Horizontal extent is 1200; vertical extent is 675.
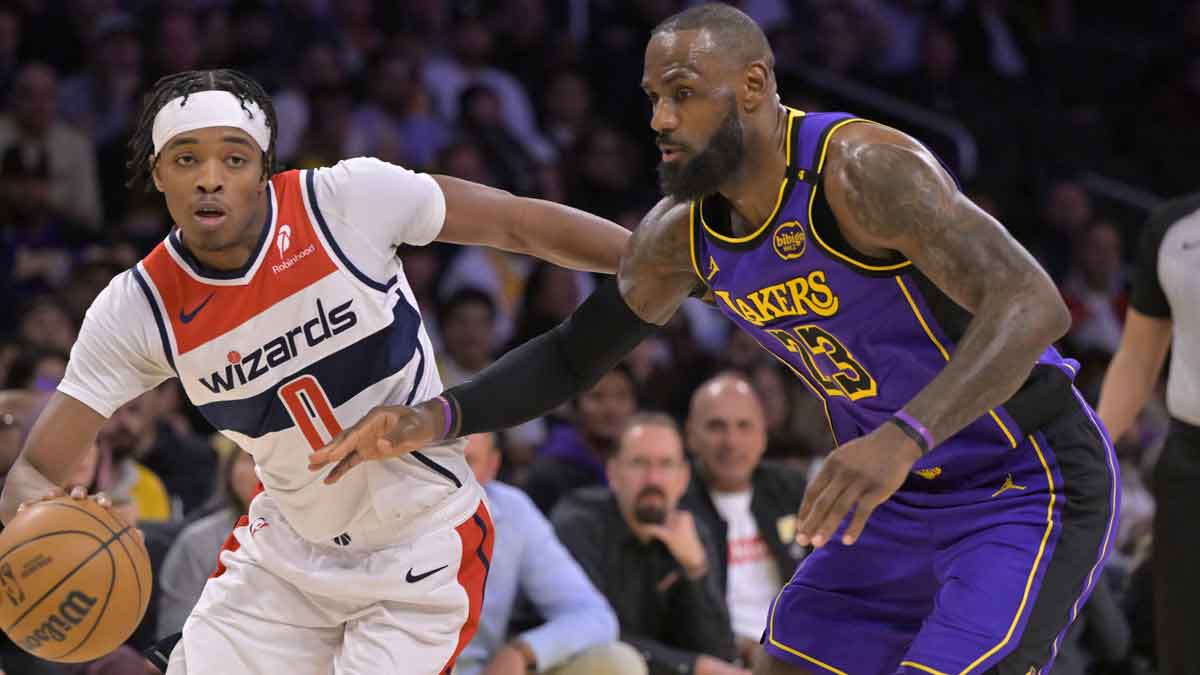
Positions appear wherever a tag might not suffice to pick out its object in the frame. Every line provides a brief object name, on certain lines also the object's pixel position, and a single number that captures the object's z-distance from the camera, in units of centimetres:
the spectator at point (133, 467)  1334
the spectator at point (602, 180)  2038
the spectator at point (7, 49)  1782
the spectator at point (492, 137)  1973
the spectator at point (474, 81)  2084
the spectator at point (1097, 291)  2119
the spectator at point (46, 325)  1523
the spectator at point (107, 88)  1814
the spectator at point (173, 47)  1837
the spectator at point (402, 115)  1932
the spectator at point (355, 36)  2036
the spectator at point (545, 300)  1796
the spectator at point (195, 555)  1160
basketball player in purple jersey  672
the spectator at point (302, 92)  1872
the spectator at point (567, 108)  2131
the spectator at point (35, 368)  1400
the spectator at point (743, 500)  1404
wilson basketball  760
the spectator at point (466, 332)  1718
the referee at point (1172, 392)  955
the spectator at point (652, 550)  1295
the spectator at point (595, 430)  1575
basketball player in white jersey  787
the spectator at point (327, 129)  1829
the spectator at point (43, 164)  1668
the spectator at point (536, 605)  1189
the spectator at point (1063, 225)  2245
